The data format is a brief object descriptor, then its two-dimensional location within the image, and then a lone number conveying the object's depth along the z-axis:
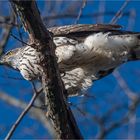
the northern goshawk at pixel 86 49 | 11.96
